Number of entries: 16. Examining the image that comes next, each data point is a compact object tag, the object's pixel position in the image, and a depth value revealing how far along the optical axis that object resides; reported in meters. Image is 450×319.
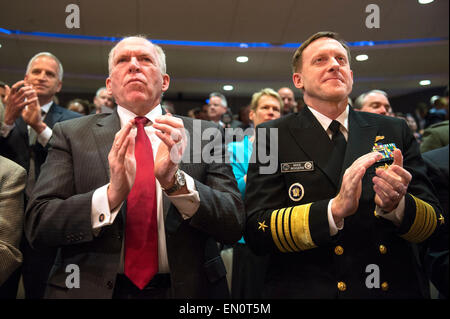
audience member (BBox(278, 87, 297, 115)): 2.31
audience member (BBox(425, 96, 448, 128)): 3.80
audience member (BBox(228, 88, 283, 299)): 2.34
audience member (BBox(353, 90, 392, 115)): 2.79
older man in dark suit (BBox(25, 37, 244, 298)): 1.24
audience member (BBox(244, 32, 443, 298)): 1.29
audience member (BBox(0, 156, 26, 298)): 1.38
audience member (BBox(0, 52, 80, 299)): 1.74
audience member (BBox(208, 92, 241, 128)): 3.15
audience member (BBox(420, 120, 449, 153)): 2.52
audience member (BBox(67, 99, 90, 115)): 3.40
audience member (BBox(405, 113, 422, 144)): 4.29
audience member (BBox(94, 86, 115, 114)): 2.88
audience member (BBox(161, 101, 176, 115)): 3.02
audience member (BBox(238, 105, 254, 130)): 3.57
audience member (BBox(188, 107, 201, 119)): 3.85
